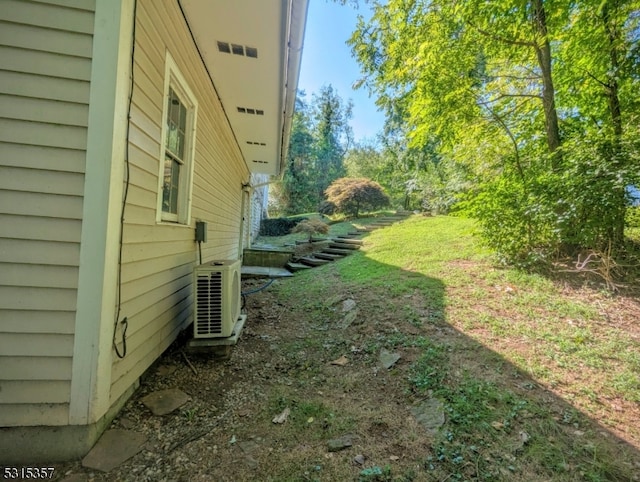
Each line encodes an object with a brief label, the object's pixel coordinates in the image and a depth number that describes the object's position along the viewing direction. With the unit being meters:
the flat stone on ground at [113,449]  1.62
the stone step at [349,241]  9.07
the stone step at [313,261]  7.84
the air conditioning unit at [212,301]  2.77
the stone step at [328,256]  8.09
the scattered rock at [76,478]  1.52
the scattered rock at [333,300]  4.72
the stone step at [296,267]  7.55
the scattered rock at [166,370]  2.56
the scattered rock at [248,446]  1.83
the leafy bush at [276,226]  14.78
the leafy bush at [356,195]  14.39
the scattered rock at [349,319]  3.94
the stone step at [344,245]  8.84
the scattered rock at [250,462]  1.71
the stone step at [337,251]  8.37
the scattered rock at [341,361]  3.04
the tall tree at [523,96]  3.94
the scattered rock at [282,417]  2.13
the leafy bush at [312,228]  10.22
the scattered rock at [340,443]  1.87
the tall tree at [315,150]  20.58
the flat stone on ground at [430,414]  2.08
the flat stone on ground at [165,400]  2.14
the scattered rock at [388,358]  2.92
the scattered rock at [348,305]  4.38
